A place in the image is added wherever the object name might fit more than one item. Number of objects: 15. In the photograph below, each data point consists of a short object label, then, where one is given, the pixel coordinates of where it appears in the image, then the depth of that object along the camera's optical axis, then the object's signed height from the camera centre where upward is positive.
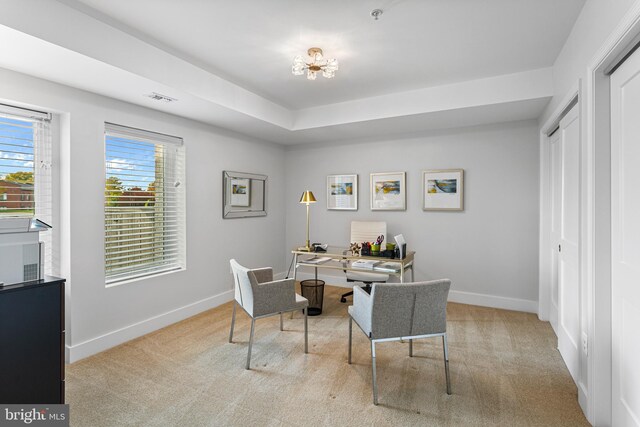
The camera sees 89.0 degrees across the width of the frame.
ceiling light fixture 2.65 +1.22
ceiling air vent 3.01 +1.10
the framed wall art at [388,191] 4.71 +0.33
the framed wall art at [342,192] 5.07 +0.34
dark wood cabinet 1.74 -0.73
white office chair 4.47 -0.27
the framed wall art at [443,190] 4.34 +0.33
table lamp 3.96 +0.18
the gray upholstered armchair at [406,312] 2.20 -0.68
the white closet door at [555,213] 3.12 +0.02
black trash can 3.93 -0.98
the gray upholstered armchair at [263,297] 2.68 -0.71
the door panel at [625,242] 1.60 -0.14
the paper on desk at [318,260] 3.68 -0.54
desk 3.32 -0.51
